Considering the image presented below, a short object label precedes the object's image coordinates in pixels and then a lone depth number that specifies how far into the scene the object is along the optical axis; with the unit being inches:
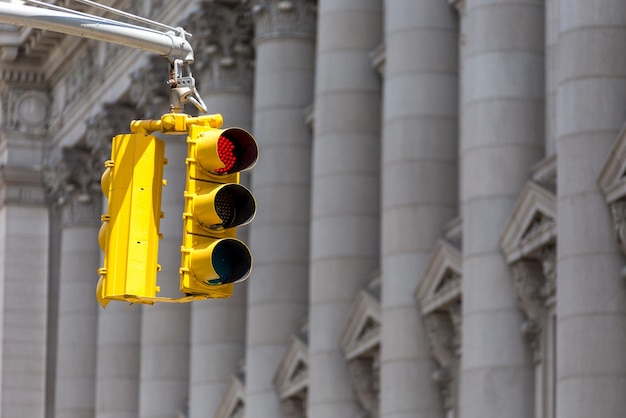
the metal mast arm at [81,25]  653.9
